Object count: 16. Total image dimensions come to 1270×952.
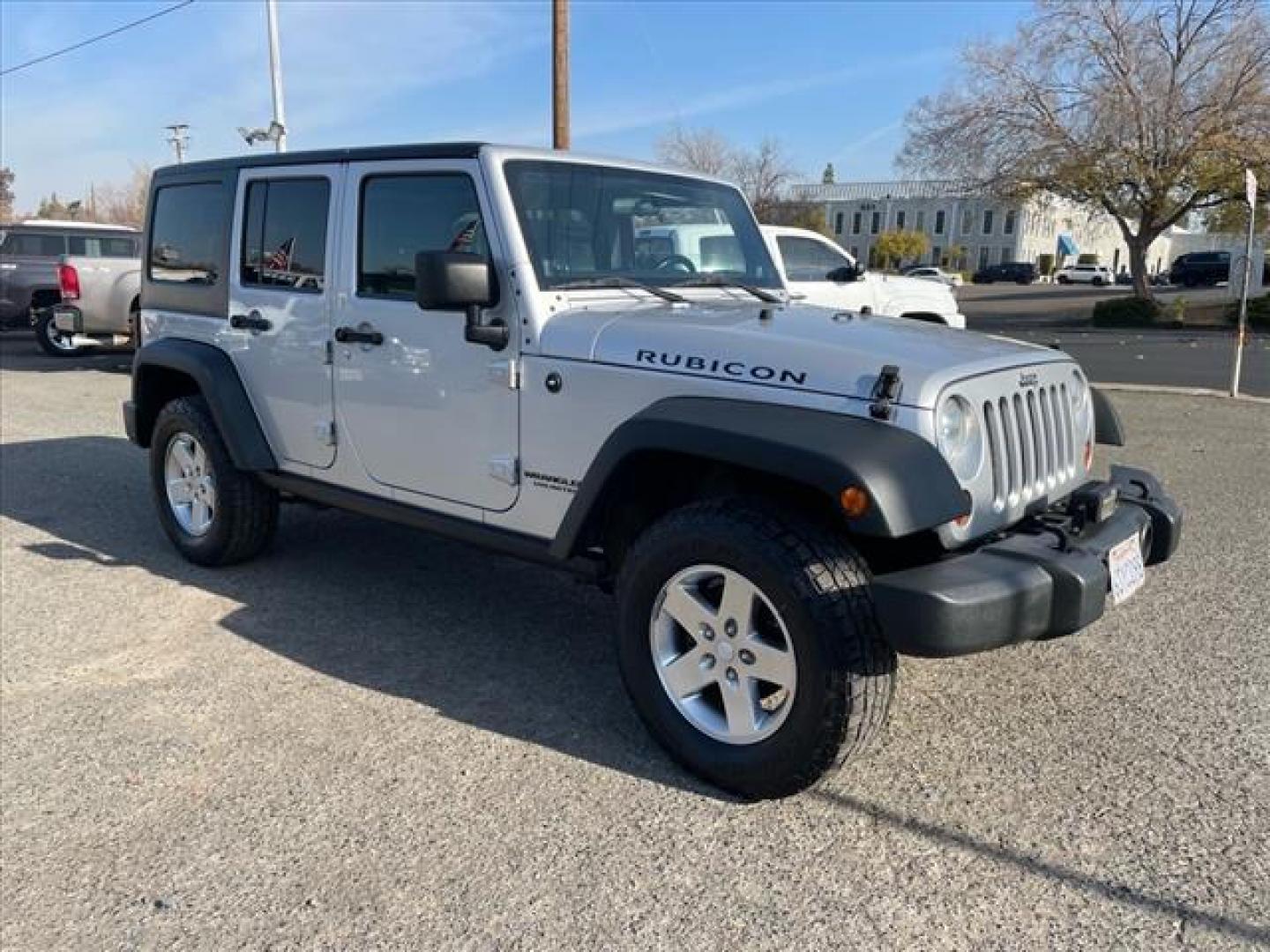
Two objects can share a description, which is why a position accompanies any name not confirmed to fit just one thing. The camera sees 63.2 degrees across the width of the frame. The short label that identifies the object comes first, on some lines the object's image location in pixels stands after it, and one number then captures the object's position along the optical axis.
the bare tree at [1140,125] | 25.61
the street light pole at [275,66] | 20.42
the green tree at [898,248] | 73.50
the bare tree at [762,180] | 56.06
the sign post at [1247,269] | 11.30
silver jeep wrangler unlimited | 2.78
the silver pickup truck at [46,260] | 15.12
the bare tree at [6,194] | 78.00
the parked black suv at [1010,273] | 64.50
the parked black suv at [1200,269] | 45.53
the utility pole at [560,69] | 14.98
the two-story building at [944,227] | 82.31
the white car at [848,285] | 10.28
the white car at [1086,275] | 63.38
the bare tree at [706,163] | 47.85
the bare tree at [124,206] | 60.91
